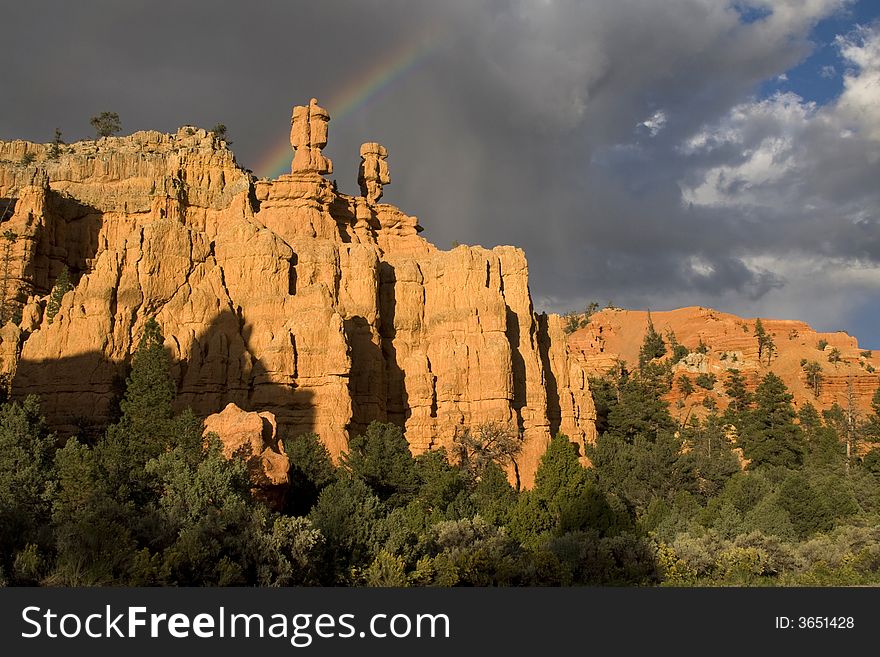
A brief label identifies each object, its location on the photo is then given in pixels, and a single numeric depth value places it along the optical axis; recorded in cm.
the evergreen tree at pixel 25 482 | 3753
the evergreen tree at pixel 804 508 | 6525
